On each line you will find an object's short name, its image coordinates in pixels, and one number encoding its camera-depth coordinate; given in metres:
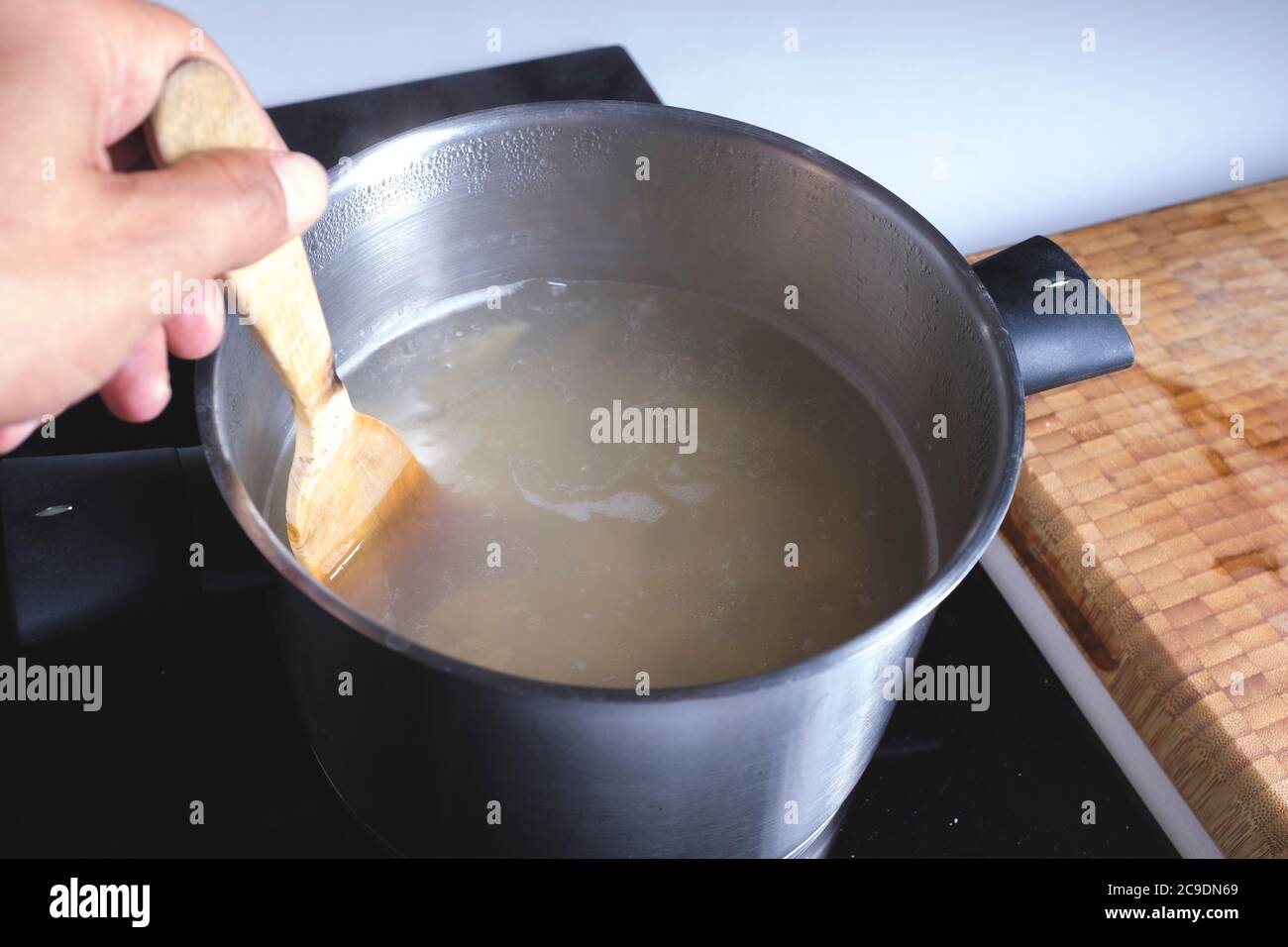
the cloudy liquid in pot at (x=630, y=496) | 0.69
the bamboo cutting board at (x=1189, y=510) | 0.71
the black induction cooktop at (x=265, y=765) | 0.67
